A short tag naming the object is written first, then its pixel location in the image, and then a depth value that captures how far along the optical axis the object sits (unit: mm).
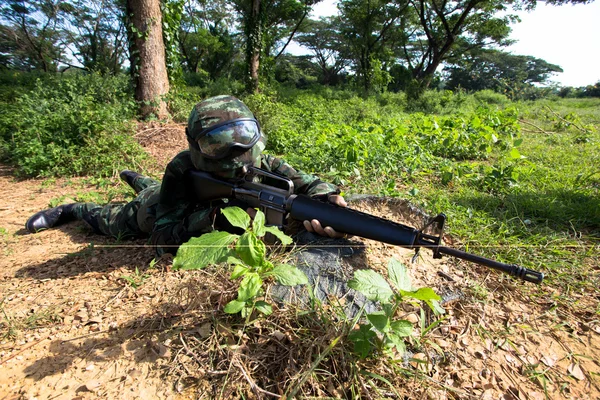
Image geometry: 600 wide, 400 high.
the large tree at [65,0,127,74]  21831
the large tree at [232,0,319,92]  12445
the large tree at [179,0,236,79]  25141
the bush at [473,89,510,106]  18353
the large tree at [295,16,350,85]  34125
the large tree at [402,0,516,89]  17953
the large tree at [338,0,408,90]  22416
